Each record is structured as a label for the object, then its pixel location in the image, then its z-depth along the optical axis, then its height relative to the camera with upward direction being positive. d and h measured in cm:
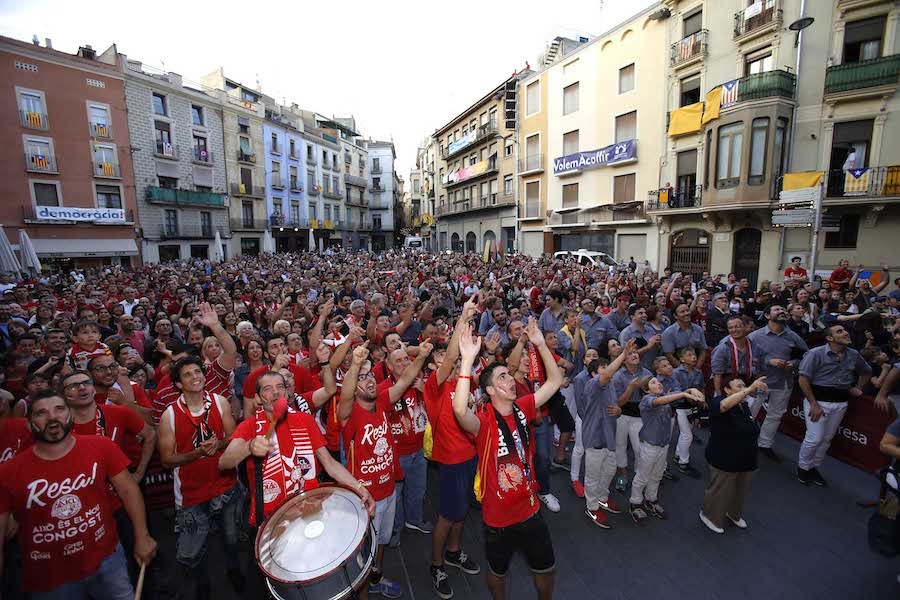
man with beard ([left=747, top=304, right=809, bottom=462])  536 -148
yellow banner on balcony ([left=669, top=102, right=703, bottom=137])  1852 +523
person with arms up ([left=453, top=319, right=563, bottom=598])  293 -163
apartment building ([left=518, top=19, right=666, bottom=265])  2158 +570
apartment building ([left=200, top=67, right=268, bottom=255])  3456 +683
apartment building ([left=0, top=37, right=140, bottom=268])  2269 +496
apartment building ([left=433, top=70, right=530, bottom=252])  3256 +564
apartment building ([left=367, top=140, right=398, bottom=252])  5903 +658
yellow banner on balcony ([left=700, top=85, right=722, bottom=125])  1733 +545
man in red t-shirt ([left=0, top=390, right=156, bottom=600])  247 -153
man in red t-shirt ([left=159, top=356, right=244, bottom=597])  312 -162
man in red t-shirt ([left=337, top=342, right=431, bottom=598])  328 -144
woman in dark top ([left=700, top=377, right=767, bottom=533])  396 -200
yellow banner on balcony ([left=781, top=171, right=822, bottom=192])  1426 +198
